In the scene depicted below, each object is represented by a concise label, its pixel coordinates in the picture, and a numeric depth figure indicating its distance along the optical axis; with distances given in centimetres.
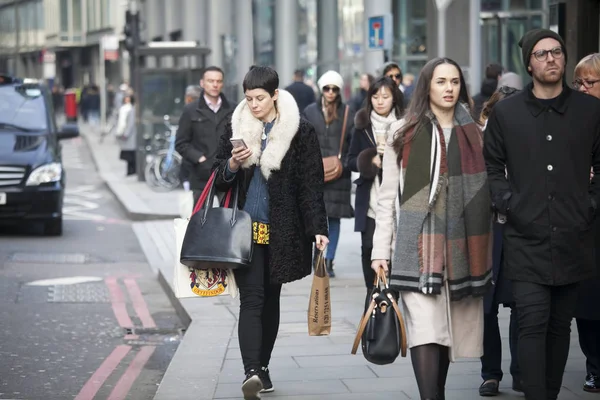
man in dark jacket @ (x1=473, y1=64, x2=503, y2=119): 1205
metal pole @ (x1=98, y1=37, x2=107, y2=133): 4376
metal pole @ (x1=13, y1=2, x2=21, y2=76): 7506
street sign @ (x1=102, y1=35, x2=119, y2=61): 4259
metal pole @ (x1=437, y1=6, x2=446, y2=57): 1897
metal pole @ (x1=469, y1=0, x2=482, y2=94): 1800
